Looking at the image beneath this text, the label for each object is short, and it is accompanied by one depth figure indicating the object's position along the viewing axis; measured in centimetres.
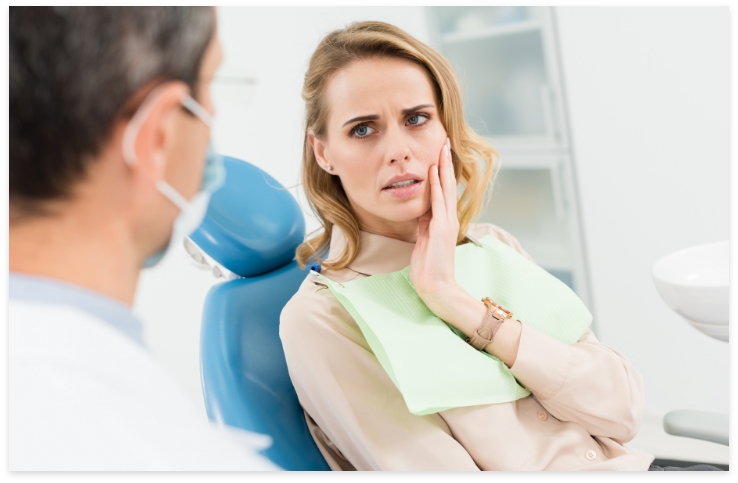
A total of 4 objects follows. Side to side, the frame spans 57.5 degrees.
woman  101
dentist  63
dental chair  107
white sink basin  119
